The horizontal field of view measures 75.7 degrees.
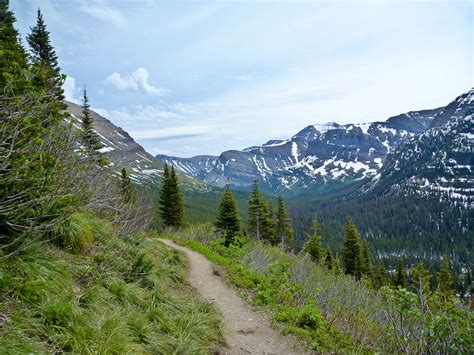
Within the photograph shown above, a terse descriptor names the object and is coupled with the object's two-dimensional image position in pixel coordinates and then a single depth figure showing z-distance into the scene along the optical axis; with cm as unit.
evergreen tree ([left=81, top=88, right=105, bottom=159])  2761
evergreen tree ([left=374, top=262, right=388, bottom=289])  4419
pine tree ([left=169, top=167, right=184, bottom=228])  4012
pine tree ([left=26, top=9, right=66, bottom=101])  2314
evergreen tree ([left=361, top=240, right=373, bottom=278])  4278
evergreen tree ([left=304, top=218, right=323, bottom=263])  3916
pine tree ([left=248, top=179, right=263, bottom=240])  4019
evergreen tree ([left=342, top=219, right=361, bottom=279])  4166
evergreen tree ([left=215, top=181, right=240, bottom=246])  3656
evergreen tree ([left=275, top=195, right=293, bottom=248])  4671
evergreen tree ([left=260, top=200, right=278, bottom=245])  4211
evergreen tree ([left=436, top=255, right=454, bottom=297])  4214
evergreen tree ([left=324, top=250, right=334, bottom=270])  4222
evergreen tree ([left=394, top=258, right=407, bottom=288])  4453
